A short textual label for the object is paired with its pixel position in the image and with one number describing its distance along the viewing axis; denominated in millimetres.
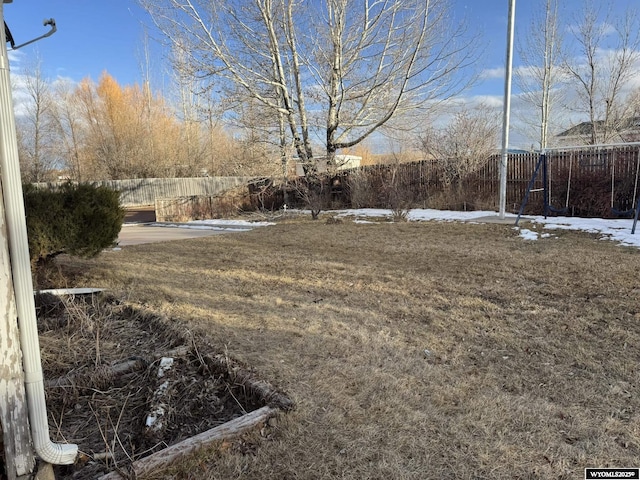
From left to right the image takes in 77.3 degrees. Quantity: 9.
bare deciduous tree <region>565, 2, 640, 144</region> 18869
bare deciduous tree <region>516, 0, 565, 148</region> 20325
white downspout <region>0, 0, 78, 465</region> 1423
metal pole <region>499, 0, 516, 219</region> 10172
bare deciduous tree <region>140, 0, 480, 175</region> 14148
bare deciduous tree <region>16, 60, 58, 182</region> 25609
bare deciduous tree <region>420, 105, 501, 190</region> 13672
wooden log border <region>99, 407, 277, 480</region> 1694
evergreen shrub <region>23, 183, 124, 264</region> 4402
